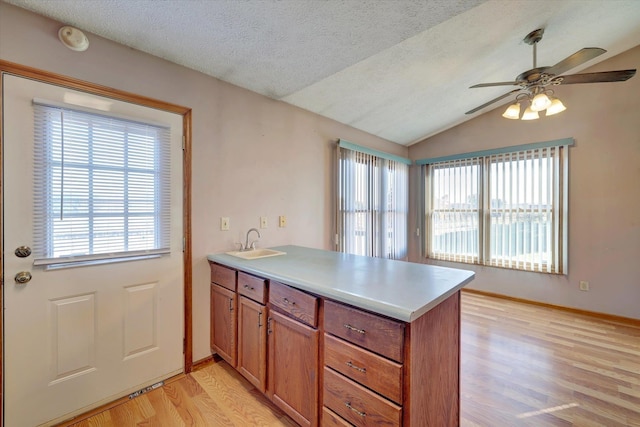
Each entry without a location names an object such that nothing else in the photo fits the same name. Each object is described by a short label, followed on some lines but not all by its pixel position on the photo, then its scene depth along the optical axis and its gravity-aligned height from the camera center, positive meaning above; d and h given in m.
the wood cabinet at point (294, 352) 1.33 -0.78
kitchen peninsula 1.03 -0.61
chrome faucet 2.39 -0.30
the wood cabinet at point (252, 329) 1.64 -0.79
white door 1.39 -0.62
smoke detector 1.49 +1.02
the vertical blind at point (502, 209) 3.40 +0.06
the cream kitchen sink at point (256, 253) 2.20 -0.36
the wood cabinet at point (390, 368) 1.00 -0.67
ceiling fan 1.76 +1.02
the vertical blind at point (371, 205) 3.30 +0.11
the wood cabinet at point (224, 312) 1.90 -0.77
